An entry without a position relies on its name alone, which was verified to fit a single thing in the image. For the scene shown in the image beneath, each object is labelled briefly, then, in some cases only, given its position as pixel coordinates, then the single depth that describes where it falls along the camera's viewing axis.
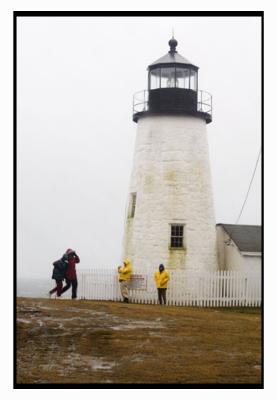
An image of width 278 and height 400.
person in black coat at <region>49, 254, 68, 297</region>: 24.27
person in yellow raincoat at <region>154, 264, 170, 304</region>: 26.16
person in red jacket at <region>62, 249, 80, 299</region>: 24.17
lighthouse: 27.77
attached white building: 27.38
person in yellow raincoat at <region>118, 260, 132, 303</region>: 26.84
